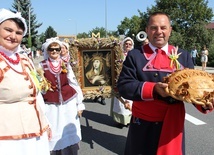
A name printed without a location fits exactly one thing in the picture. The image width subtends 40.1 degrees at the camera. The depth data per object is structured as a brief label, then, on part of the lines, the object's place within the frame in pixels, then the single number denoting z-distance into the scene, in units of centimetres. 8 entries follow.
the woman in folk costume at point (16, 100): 223
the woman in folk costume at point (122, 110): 572
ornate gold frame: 498
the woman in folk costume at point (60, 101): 391
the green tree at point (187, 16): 3472
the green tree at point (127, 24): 6379
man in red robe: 220
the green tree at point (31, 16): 5119
